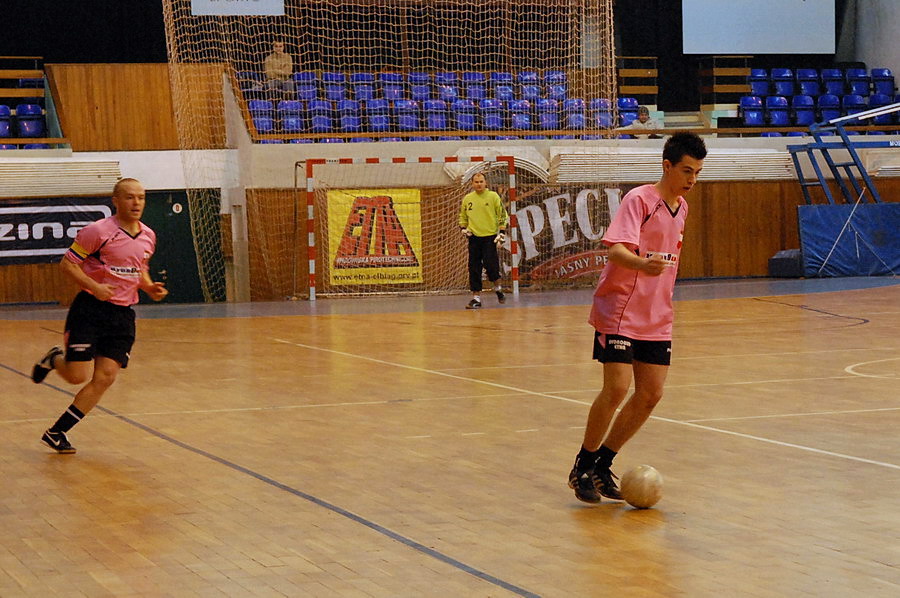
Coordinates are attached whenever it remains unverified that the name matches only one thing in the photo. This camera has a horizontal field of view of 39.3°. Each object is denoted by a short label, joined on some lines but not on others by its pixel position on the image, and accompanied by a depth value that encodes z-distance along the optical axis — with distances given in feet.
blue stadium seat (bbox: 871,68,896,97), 96.02
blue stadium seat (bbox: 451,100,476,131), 81.66
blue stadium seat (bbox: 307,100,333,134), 79.36
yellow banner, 76.43
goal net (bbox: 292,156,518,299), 76.43
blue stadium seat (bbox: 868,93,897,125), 93.76
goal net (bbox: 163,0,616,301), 76.18
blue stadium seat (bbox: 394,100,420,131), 80.38
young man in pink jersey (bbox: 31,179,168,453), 25.91
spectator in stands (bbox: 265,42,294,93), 78.07
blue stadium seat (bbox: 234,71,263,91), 78.33
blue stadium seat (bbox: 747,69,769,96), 96.37
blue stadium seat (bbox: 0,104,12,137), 78.84
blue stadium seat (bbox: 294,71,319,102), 79.77
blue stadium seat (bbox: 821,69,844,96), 96.53
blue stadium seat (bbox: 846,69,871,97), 96.02
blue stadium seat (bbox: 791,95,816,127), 94.02
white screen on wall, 97.50
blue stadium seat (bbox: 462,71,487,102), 82.23
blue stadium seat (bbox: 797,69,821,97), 96.68
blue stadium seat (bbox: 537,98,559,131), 82.43
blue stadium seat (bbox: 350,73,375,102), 80.53
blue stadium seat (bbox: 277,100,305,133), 78.59
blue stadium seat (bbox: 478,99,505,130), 82.12
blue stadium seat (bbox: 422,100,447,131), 80.94
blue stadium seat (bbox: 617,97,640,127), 90.53
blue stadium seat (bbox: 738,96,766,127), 92.38
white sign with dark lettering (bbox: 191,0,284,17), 76.67
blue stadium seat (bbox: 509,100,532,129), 82.07
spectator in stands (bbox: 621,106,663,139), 87.81
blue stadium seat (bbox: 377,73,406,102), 80.94
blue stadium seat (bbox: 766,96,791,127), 93.25
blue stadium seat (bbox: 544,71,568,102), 81.76
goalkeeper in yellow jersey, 64.54
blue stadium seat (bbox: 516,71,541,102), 81.82
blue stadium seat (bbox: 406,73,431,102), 81.10
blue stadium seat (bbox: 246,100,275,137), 77.66
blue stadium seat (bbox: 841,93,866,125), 93.66
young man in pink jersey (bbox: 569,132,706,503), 19.47
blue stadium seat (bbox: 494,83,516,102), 82.12
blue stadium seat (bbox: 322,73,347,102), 80.12
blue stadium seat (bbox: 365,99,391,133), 80.28
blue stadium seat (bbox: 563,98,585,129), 81.66
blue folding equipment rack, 82.79
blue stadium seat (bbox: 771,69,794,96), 96.89
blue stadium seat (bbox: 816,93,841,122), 93.91
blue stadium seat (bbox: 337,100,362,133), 79.87
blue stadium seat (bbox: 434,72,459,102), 81.46
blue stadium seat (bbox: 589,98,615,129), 80.84
